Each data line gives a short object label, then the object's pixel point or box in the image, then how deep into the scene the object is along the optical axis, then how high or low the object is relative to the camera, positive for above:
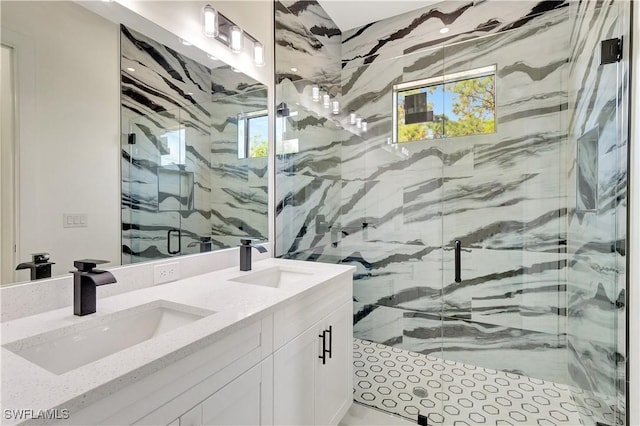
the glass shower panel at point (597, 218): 1.40 -0.04
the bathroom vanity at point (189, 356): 0.63 -0.40
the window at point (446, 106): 2.43 +0.87
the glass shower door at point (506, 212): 2.25 -0.01
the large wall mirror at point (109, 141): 0.97 +0.28
